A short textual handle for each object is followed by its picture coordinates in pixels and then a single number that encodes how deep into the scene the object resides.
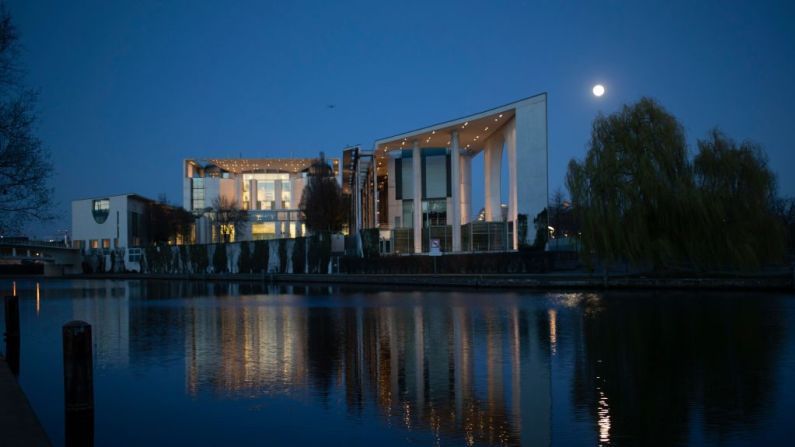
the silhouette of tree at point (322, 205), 84.06
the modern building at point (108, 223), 107.56
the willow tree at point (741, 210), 34.59
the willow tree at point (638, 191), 35.56
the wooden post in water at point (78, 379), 9.40
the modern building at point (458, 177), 51.66
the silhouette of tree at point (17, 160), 17.97
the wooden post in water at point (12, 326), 16.11
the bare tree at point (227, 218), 104.12
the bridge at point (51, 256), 98.00
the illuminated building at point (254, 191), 114.19
